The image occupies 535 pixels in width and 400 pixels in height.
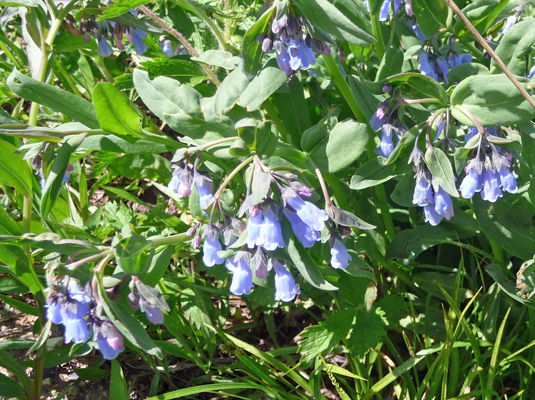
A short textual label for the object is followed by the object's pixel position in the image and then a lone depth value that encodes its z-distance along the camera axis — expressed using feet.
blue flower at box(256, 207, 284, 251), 0.98
